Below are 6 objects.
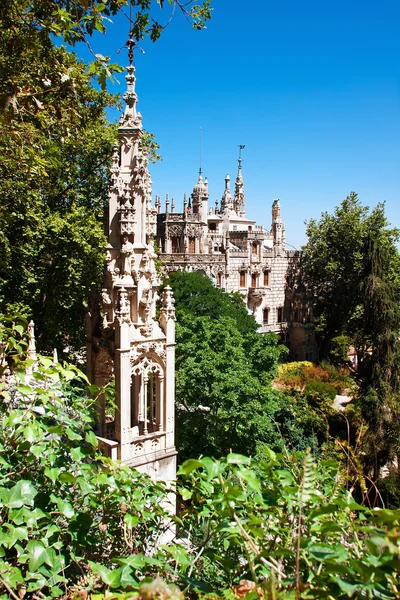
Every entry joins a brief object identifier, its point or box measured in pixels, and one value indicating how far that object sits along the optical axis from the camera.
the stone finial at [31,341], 14.99
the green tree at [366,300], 21.59
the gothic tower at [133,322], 9.07
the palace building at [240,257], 41.72
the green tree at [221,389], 15.87
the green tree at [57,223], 15.15
